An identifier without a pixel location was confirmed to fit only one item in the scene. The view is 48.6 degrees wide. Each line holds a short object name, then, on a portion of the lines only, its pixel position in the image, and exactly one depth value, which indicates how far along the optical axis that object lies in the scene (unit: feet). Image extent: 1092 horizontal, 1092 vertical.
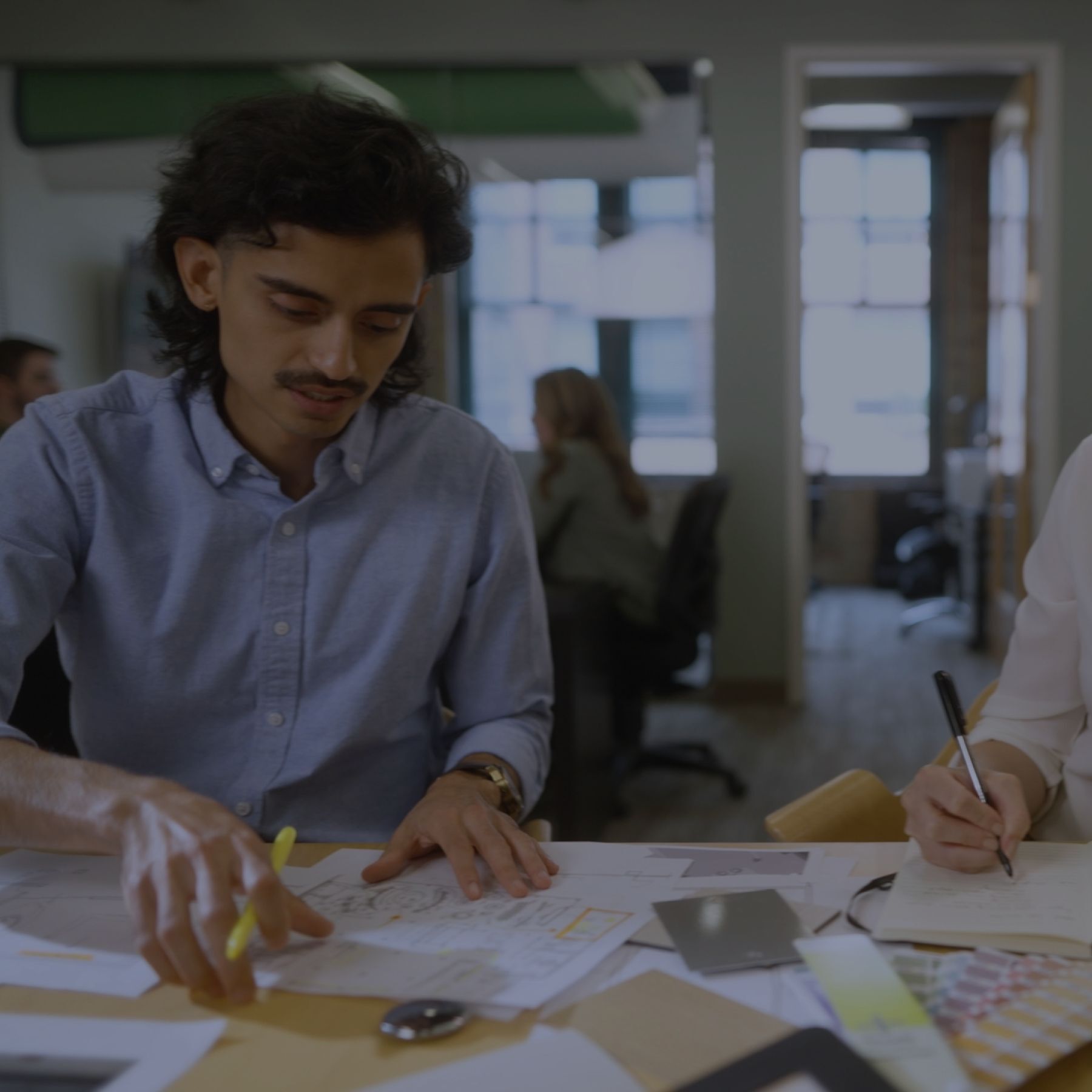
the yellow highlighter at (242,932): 2.57
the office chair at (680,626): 11.32
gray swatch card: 2.71
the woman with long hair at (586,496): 12.16
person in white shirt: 4.07
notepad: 2.78
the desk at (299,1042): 2.29
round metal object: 2.43
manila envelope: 2.30
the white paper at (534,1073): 2.23
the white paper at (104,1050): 2.28
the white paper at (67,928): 2.73
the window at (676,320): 14.82
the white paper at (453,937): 2.65
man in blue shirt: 4.01
